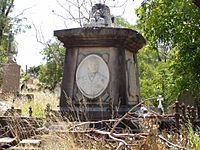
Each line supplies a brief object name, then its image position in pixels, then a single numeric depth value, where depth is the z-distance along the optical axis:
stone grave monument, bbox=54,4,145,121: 7.22
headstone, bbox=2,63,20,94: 21.15
